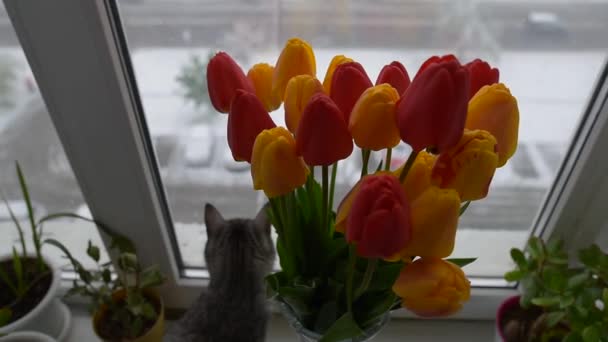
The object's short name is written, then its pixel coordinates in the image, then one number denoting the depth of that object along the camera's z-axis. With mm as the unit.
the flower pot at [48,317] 733
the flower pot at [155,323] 779
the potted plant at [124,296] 752
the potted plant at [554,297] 613
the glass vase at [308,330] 453
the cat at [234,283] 696
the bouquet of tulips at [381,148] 322
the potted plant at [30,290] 743
